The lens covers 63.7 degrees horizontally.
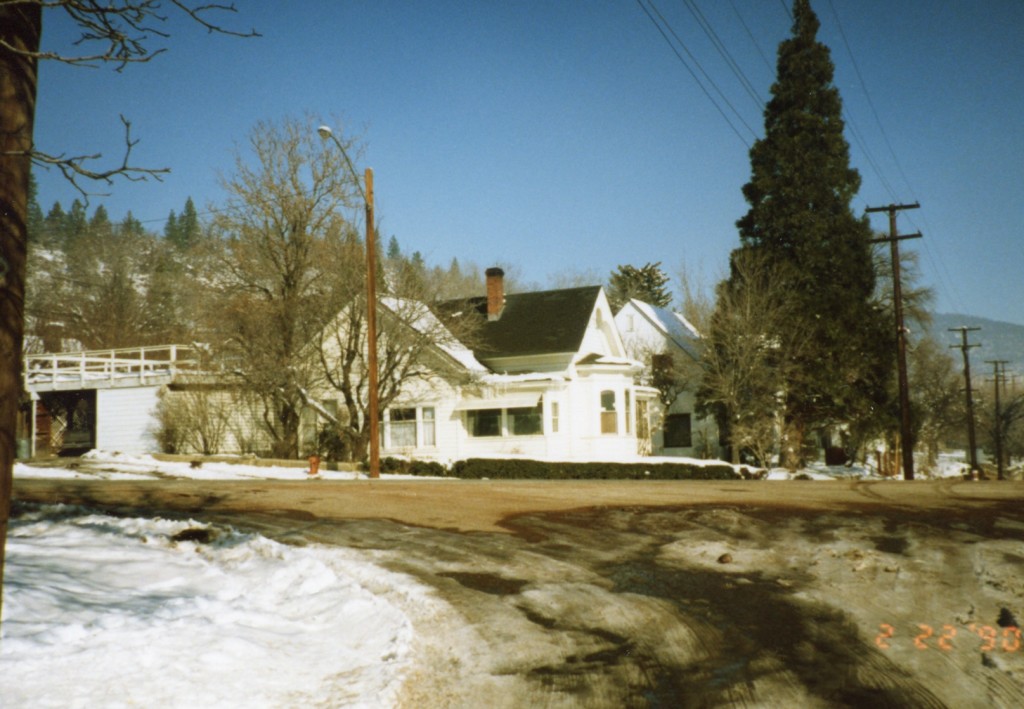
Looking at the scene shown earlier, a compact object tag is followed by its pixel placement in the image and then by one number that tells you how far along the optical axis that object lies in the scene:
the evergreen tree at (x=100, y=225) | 95.31
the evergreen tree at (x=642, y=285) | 71.19
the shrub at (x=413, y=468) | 26.73
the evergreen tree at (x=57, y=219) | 101.59
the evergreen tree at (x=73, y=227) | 77.62
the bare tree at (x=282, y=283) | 28.33
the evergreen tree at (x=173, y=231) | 129.62
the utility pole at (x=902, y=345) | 30.17
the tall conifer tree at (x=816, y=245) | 34.22
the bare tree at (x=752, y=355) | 34.06
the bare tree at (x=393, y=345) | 29.14
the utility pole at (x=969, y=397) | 49.88
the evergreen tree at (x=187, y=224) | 121.06
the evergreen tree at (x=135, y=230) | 93.00
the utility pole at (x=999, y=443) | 47.50
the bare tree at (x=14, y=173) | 4.54
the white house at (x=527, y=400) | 32.78
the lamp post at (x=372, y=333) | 22.67
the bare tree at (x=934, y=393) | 56.42
